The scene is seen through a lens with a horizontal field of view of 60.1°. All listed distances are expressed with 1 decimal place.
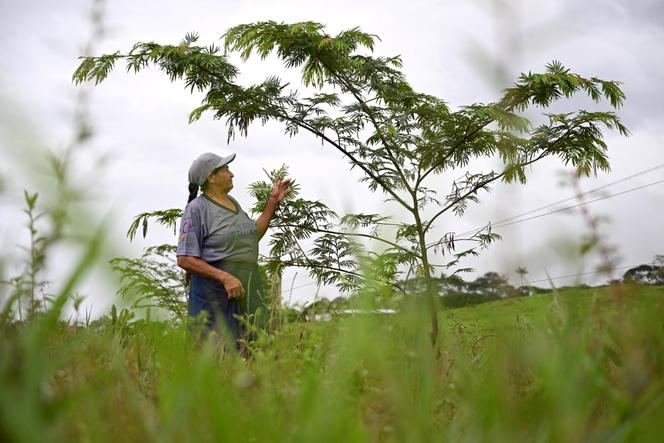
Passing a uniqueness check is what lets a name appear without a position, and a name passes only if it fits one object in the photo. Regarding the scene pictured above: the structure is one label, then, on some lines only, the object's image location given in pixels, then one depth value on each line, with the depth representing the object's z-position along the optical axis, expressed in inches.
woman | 134.6
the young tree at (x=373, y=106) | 220.8
